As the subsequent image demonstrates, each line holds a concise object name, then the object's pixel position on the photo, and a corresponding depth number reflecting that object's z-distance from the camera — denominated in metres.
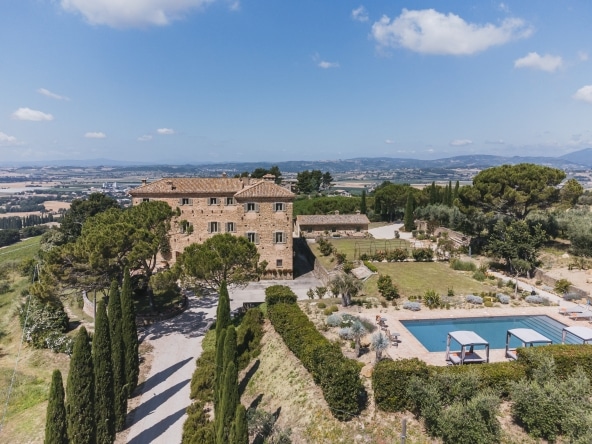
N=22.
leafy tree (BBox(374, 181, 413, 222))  70.31
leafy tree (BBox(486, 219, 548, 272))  31.73
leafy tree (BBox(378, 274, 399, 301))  27.34
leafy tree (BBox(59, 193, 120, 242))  51.91
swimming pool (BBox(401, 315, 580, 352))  20.77
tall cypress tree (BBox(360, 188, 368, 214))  70.83
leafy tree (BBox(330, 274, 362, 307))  26.12
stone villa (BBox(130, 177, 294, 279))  36.75
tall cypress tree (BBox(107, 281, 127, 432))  17.14
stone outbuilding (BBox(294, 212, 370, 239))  58.28
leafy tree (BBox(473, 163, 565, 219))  36.28
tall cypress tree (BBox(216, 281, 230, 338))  21.20
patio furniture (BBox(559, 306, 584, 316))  23.05
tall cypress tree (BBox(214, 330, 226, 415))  16.48
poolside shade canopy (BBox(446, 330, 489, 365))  16.45
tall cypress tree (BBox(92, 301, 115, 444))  15.55
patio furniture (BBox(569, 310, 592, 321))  23.06
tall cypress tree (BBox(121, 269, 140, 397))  19.50
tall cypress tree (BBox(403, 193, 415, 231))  59.38
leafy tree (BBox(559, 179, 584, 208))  37.66
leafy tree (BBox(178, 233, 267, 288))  25.33
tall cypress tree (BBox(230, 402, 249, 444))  12.88
